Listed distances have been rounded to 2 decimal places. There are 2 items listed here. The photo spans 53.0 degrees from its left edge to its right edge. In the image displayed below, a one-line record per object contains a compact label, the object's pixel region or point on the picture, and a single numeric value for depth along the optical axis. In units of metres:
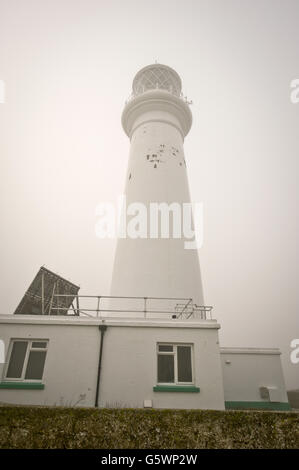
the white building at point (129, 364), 9.07
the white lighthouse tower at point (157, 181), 13.34
